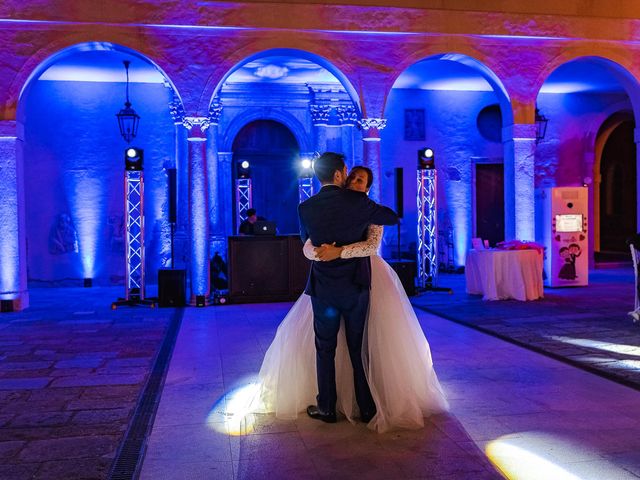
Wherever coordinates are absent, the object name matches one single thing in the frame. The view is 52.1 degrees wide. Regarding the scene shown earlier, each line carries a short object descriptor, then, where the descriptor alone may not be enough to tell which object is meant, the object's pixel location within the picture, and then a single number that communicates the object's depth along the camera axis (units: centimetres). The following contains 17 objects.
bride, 383
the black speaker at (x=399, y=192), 1073
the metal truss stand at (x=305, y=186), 1366
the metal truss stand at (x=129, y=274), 966
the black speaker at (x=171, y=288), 992
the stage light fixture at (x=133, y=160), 972
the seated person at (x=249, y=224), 1058
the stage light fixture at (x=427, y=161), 1100
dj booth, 1020
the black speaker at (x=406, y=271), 1048
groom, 375
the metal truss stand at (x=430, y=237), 1091
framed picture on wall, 1466
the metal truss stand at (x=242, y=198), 1286
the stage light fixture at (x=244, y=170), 1270
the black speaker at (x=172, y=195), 1005
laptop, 1029
